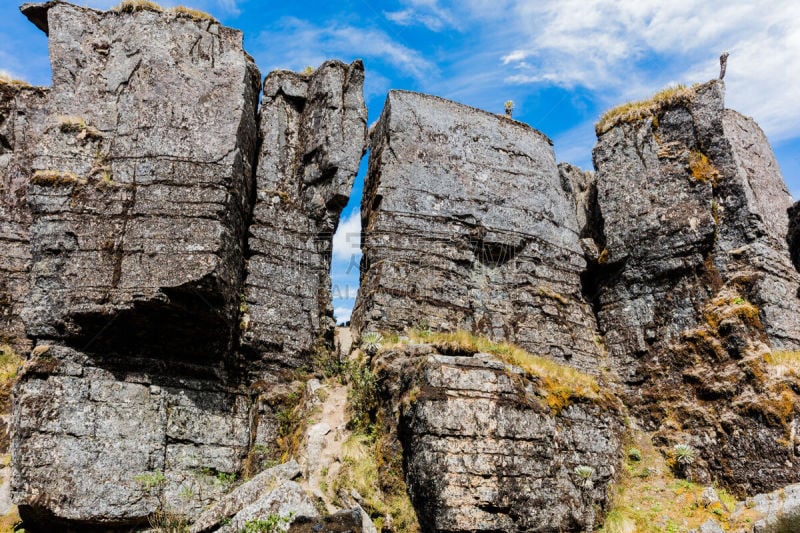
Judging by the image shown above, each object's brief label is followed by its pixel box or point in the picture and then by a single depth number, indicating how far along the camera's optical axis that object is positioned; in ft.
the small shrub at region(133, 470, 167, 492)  33.09
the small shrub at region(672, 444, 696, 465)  38.04
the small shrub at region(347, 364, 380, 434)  34.45
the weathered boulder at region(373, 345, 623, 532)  28.68
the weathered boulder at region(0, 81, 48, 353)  41.63
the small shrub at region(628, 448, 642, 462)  39.24
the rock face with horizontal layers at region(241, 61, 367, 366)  40.37
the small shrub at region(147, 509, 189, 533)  31.91
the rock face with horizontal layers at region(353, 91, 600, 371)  41.98
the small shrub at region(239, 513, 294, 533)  27.99
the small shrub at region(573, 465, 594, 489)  33.65
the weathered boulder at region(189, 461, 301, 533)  30.17
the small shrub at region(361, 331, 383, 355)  37.40
